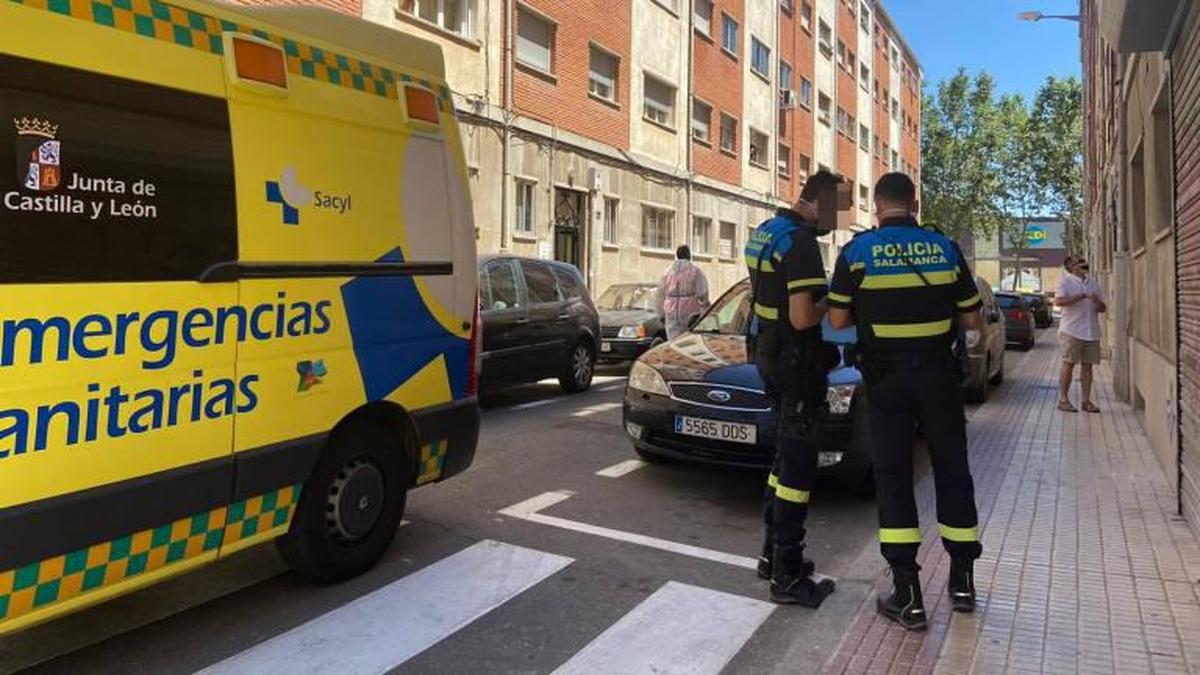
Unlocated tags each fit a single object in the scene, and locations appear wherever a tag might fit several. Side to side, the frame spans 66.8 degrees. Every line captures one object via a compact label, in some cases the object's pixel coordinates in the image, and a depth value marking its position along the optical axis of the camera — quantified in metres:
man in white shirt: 10.15
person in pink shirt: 10.86
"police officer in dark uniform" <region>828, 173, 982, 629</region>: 3.87
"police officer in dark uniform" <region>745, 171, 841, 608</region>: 4.07
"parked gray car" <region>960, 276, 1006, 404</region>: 10.70
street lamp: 21.92
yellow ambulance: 2.89
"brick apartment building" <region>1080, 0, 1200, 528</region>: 5.49
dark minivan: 9.45
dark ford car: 5.77
